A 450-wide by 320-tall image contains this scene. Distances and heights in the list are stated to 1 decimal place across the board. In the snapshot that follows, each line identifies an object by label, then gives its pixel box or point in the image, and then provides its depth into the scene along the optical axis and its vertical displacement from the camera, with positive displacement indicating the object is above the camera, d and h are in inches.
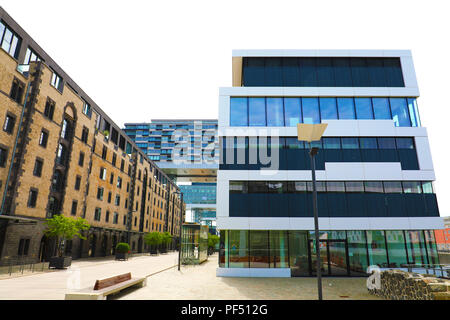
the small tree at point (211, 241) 1951.5 -41.7
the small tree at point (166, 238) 2089.1 -24.7
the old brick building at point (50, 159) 912.3 +314.0
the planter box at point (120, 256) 1414.9 -108.1
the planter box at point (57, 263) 911.7 -93.8
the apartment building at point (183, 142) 4965.6 +1633.2
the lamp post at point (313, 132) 373.4 +139.1
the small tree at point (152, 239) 1908.2 -30.0
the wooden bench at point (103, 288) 369.4 -78.9
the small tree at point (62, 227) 968.3 +25.2
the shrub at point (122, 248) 1431.7 -69.7
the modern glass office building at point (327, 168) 792.3 +200.4
